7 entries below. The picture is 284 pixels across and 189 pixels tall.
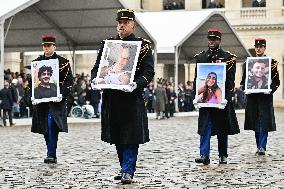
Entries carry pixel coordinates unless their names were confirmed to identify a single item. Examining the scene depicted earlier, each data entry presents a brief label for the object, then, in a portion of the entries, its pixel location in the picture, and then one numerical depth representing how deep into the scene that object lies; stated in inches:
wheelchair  1210.1
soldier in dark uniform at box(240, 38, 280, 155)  537.3
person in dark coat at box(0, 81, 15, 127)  978.7
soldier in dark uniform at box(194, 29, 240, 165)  465.7
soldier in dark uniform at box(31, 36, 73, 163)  478.3
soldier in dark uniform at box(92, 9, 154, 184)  368.2
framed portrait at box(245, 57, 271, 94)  542.0
